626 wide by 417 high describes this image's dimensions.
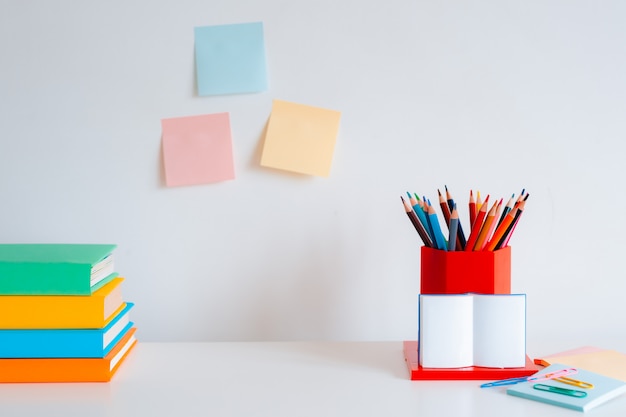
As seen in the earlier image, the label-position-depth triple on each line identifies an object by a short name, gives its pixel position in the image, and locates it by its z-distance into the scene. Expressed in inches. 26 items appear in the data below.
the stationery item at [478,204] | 39.3
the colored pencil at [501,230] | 37.8
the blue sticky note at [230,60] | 45.8
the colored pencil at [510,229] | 38.1
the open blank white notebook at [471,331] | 35.9
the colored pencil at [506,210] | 39.0
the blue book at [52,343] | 35.7
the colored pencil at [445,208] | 39.5
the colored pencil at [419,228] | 39.1
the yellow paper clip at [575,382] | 32.9
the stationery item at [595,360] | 35.8
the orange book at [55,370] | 35.6
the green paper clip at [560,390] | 31.9
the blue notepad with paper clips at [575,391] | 31.3
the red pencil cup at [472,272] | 37.2
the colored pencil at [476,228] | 37.5
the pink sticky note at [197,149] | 46.1
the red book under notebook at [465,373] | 35.5
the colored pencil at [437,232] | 38.0
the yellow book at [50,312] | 35.9
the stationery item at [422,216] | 38.7
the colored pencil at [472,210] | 39.2
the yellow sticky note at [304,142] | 45.8
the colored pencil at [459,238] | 38.5
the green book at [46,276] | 35.9
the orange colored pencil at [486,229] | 37.6
